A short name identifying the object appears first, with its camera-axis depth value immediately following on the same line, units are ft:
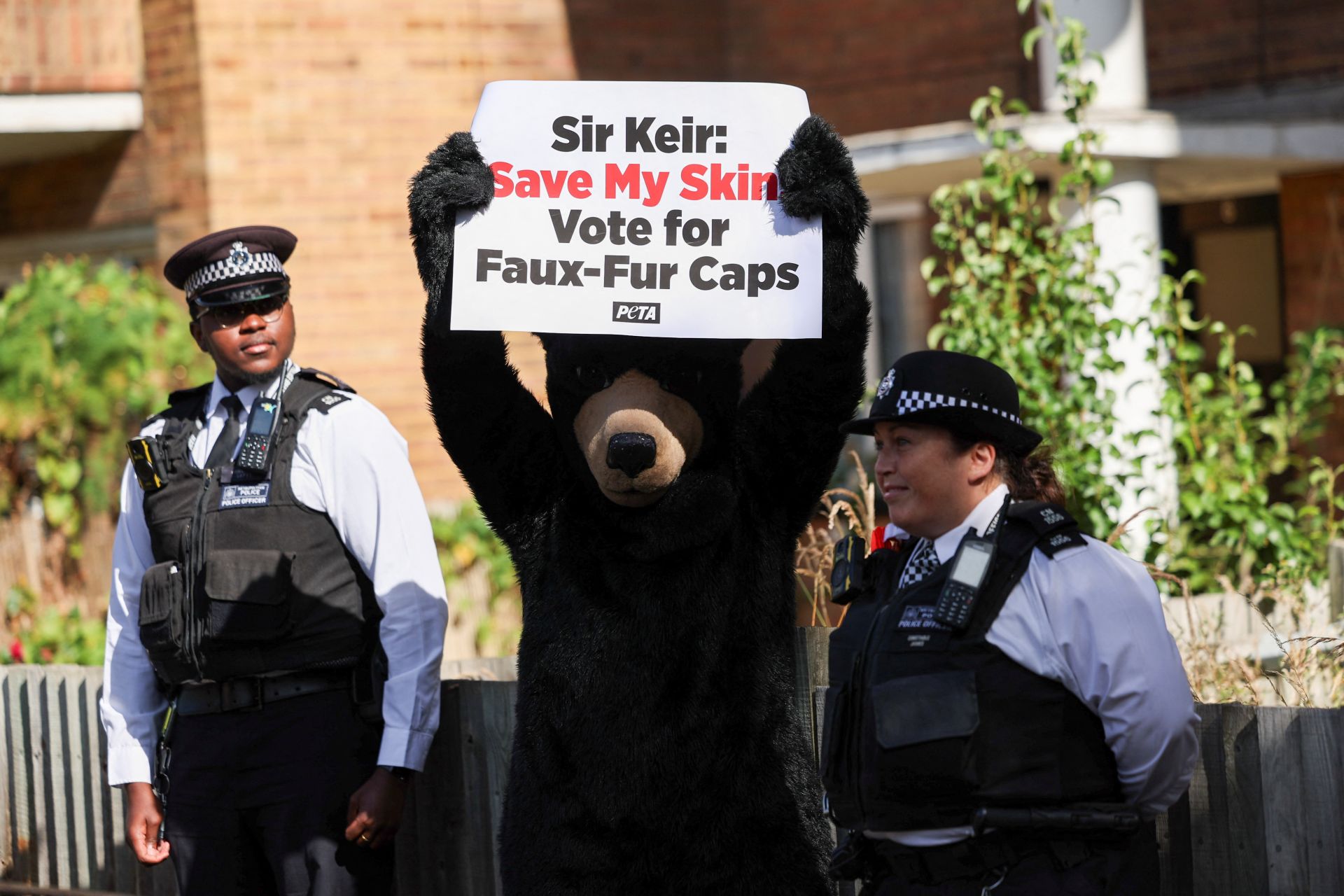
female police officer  16.70
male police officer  23.50
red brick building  56.24
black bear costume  20.18
